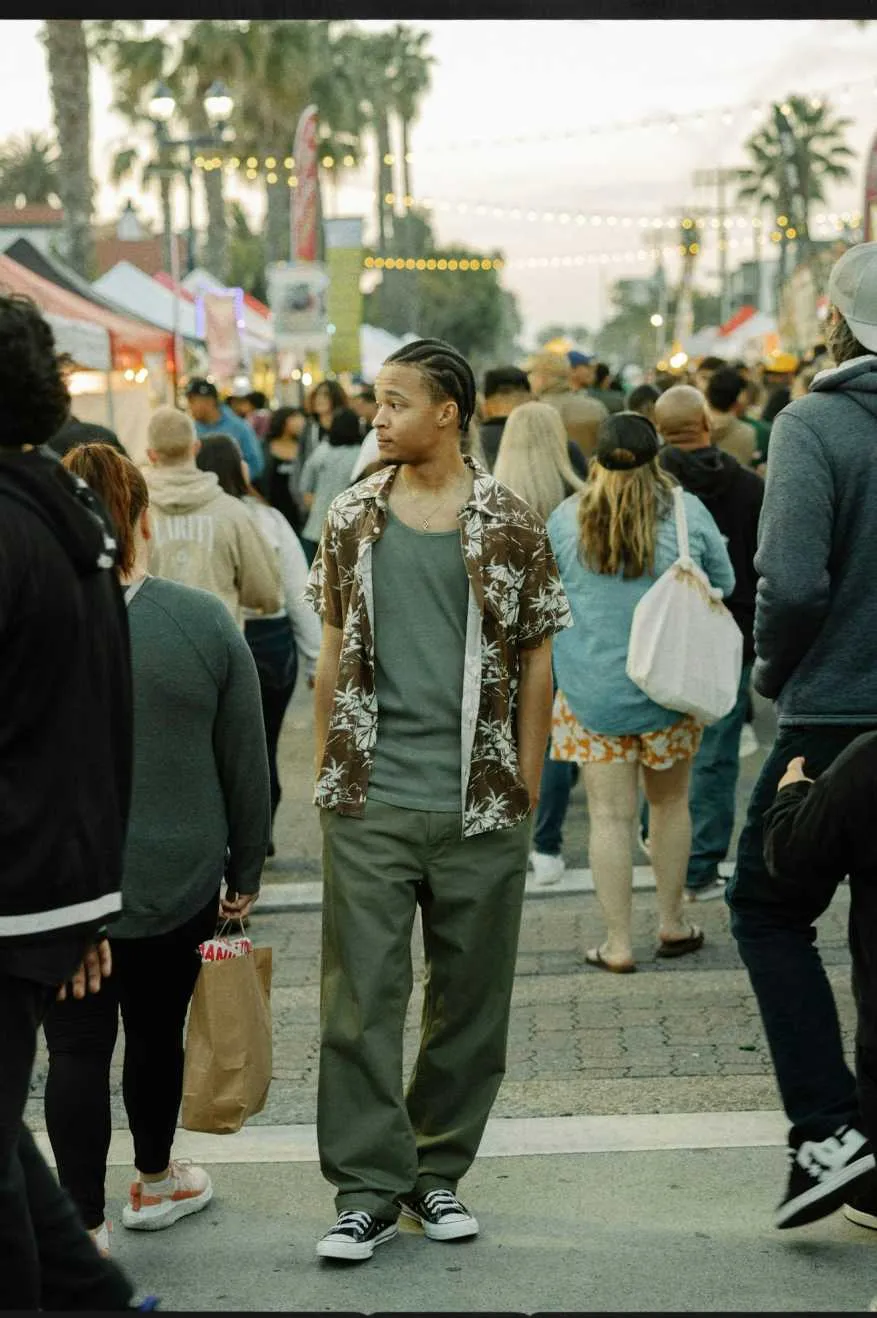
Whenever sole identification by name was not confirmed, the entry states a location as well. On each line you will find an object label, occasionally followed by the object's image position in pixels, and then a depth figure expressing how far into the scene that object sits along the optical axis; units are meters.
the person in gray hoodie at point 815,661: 4.40
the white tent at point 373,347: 37.25
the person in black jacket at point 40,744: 3.25
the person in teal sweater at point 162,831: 4.41
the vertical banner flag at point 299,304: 24.30
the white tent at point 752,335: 37.16
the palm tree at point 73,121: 25.27
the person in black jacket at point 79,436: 5.61
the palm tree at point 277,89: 43.12
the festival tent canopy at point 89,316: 14.59
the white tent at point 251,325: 29.95
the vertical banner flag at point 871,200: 16.75
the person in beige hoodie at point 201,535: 7.14
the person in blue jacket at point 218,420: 13.56
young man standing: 4.55
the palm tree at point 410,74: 69.88
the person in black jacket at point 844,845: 3.99
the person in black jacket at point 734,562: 7.93
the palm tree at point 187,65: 42.59
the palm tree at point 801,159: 69.75
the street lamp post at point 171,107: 26.17
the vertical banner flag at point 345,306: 27.75
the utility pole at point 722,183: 82.10
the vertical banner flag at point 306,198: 28.36
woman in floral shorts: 6.85
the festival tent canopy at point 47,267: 17.09
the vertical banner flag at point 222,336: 26.52
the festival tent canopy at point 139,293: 24.19
